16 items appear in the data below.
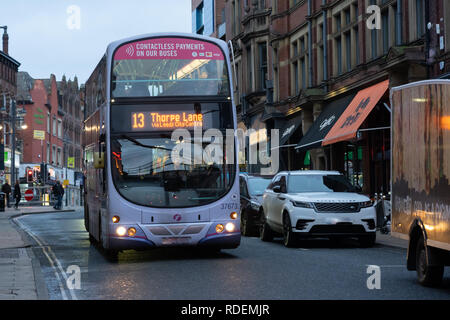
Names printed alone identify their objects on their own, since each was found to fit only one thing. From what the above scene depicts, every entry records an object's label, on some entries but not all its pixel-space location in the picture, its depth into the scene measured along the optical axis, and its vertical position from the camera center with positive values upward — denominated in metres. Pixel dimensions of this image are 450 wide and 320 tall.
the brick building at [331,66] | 24.23 +3.43
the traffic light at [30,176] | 56.16 -0.71
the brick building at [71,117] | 104.19 +6.22
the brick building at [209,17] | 55.69 +10.22
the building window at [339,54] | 33.03 +4.17
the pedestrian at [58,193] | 55.60 -1.90
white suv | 18.06 -1.08
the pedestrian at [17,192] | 54.44 -1.72
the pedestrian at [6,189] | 54.56 -1.51
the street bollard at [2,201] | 48.78 -2.04
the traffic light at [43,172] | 57.44 -0.48
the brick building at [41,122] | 88.25 +4.58
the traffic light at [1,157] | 39.75 +0.40
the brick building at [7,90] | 74.81 +6.92
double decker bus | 14.92 +0.27
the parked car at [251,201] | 22.81 -1.04
